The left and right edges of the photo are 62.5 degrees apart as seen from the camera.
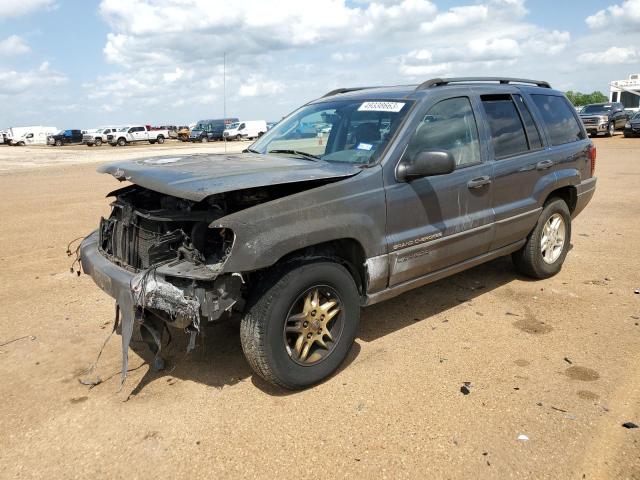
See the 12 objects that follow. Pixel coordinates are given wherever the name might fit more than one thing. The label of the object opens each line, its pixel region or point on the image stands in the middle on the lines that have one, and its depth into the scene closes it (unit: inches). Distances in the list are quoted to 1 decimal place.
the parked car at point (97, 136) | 1920.5
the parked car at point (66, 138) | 2028.8
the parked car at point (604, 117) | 1159.0
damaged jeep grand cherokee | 120.9
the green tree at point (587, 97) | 4215.1
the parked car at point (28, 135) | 2176.4
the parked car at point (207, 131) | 1973.4
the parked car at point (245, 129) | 1975.1
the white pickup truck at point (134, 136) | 1914.6
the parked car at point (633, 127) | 1091.3
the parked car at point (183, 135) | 2185.0
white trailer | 1620.3
